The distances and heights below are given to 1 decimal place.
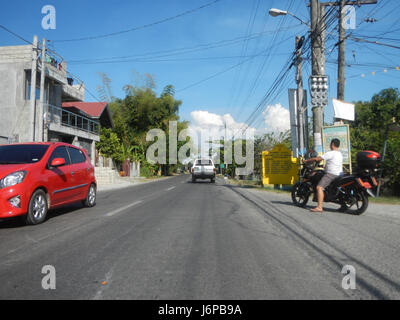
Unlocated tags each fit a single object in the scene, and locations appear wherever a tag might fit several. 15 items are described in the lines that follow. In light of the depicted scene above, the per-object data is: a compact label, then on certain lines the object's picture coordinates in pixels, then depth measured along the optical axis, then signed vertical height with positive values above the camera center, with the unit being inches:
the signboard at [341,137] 457.1 +54.3
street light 521.9 +277.3
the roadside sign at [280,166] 619.6 +11.7
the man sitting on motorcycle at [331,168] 283.9 +3.4
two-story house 737.8 +203.1
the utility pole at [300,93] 533.6 +140.2
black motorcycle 262.1 -11.5
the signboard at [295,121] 550.0 +94.0
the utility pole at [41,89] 600.9 +163.9
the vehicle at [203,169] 896.9 +7.8
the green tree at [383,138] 434.0 +55.5
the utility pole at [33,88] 567.6 +159.3
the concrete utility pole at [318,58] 492.1 +187.5
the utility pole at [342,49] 532.3 +228.9
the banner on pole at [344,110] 469.1 +96.3
